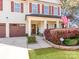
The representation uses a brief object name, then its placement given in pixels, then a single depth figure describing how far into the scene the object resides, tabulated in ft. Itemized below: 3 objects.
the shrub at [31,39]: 21.37
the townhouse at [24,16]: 27.17
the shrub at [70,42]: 17.84
